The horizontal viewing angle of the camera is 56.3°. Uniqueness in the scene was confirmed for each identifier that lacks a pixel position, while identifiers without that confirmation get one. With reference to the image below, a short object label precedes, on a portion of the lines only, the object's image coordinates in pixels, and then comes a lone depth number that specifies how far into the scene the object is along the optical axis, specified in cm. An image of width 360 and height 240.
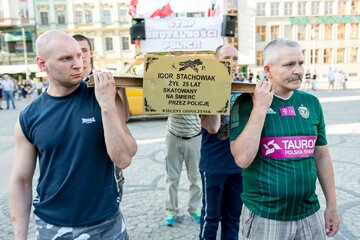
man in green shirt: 197
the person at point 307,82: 2624
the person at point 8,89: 1761
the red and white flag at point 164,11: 455
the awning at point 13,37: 4597
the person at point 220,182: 290
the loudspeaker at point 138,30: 439
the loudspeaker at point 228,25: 478
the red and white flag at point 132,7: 481
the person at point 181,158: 379
